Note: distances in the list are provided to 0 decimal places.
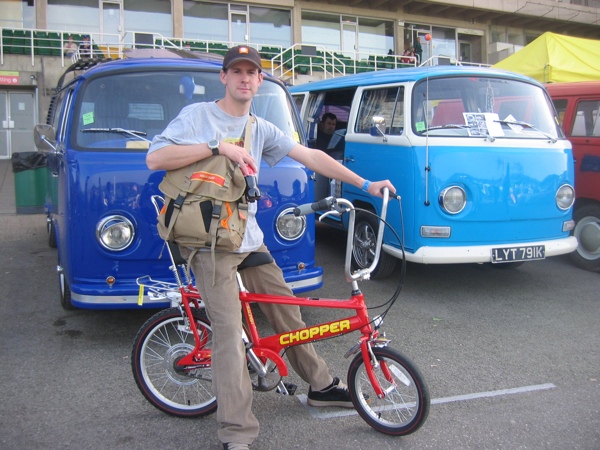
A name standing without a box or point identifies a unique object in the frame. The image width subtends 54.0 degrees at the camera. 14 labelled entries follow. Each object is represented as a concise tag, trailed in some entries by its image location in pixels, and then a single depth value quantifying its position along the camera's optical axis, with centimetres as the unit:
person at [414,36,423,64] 2560
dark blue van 411
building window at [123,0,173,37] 2227
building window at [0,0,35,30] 2066
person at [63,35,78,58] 1889
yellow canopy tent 1035
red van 684
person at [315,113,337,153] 862
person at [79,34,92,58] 1829
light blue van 548
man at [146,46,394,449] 282
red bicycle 307
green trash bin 800
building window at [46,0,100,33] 2109
